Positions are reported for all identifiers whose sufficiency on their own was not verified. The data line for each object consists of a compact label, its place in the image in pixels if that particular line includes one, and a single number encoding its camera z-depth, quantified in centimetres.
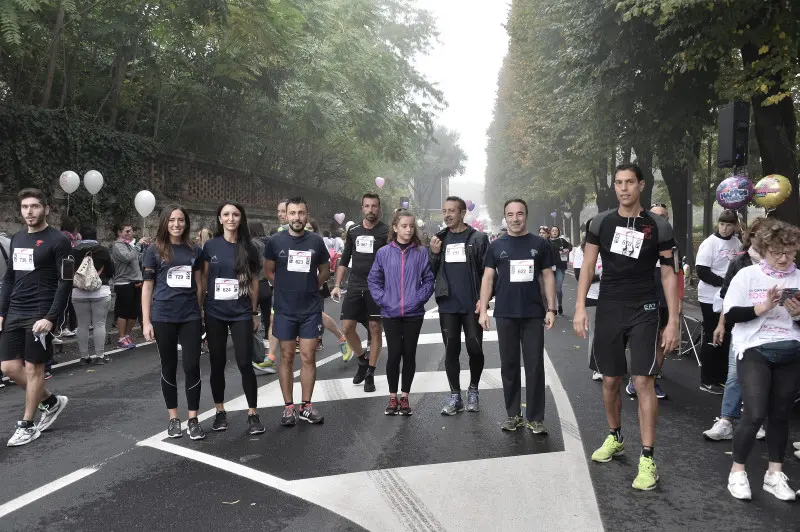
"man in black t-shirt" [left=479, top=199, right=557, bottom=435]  586
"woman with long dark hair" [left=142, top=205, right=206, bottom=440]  573
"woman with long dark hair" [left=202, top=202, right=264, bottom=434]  588
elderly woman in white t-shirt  436
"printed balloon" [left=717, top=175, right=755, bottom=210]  836
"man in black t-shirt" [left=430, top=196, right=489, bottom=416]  641
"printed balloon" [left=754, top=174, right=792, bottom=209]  807
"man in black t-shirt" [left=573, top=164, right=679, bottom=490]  473
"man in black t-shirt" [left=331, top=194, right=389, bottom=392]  782
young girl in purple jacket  648
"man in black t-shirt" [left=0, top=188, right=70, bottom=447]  580
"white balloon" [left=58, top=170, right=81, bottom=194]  1554
